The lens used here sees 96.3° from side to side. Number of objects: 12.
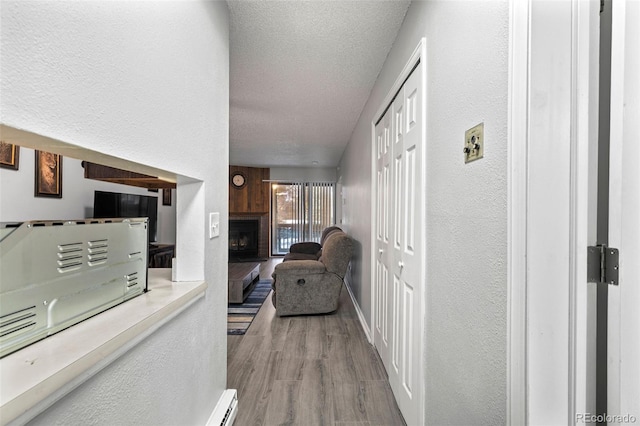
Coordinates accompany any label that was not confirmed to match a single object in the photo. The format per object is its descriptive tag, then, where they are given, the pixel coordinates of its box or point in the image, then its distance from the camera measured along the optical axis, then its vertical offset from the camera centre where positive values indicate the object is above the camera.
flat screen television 3.66 +0.07
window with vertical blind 8.01 +0.09
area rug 3.08 -1.25
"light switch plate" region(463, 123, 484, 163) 0.94 +0.23
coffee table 3.81 -0.98
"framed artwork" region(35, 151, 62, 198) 2.89 +0.36
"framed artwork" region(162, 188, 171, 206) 5.70 +0.26
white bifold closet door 1.50 -0.22
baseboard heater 1.49 -1.10
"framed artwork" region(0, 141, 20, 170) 2.52 +0.49
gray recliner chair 3.38 -0.85
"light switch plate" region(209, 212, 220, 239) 1.45 -0.07
